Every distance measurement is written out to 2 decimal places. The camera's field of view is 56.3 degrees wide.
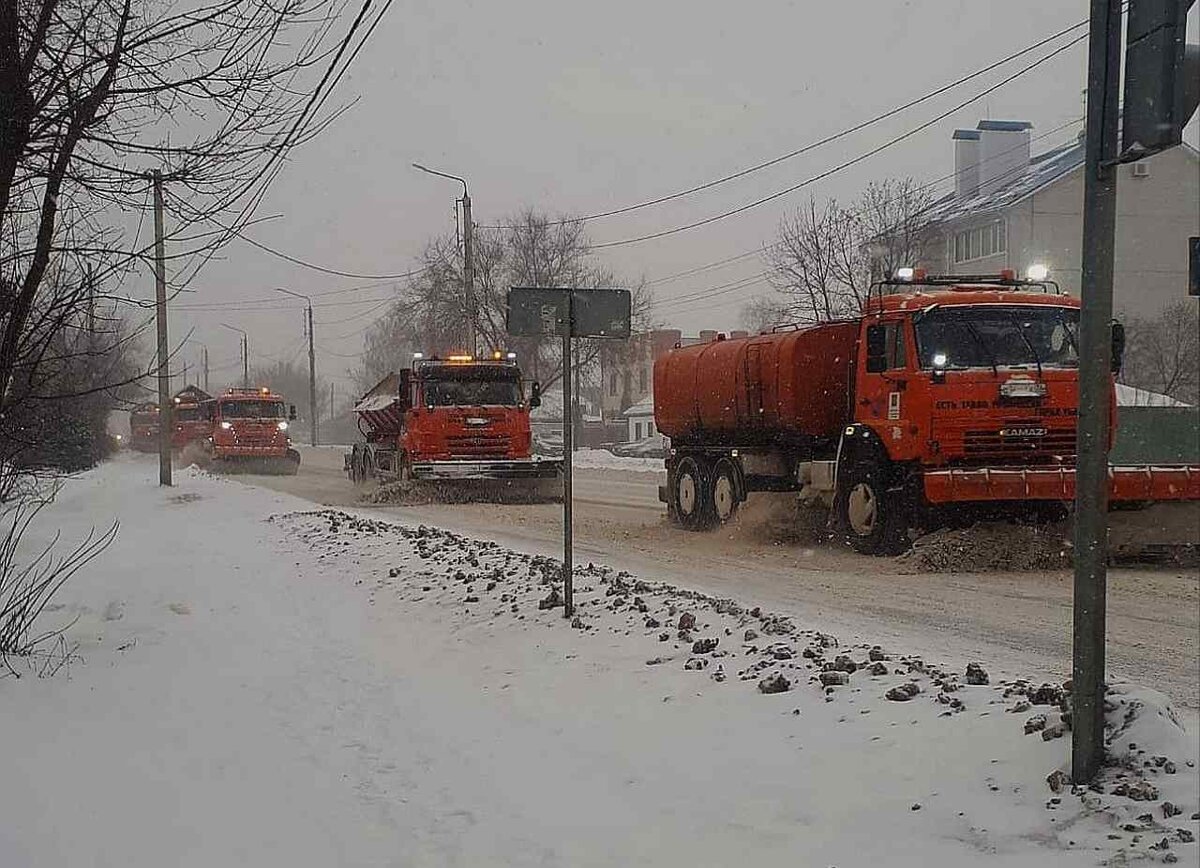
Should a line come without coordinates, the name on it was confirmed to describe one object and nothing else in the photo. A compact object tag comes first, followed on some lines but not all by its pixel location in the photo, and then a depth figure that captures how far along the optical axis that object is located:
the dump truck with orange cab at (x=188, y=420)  44.03
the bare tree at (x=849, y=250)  32.72
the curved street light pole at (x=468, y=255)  26.78
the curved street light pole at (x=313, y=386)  64.25
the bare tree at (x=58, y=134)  6.70
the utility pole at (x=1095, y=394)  3.88
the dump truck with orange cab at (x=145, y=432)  55.49
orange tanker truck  10.96
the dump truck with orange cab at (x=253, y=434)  36.34
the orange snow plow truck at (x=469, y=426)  21.14
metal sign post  7.89
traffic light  3.65
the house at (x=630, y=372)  59.22
